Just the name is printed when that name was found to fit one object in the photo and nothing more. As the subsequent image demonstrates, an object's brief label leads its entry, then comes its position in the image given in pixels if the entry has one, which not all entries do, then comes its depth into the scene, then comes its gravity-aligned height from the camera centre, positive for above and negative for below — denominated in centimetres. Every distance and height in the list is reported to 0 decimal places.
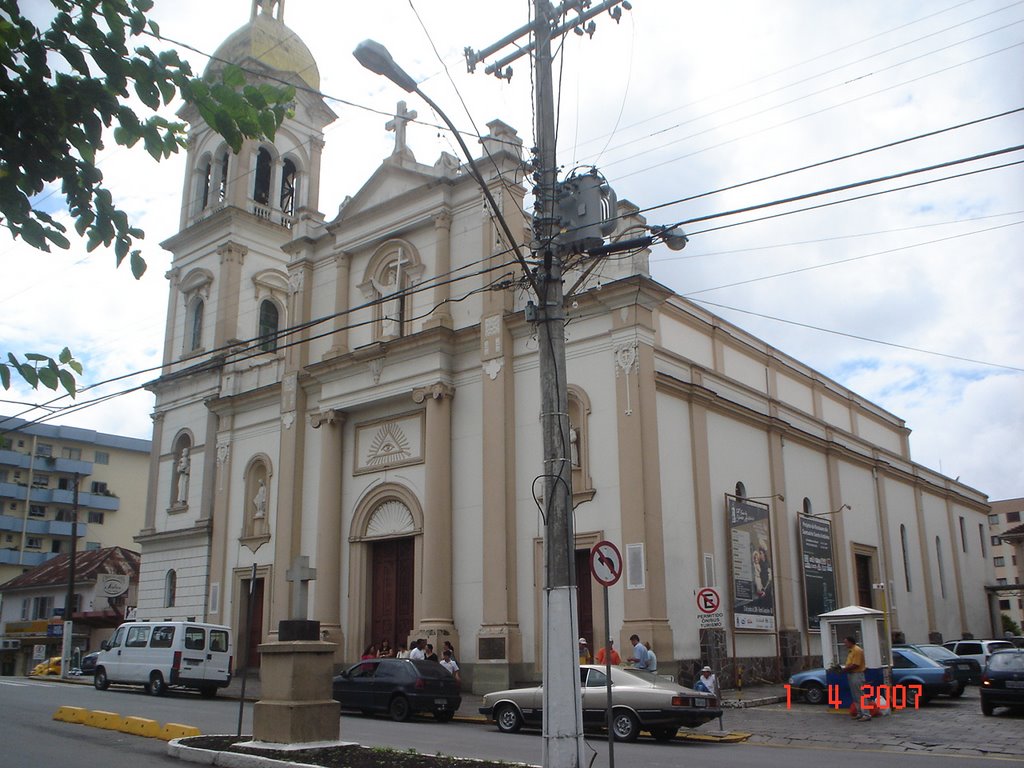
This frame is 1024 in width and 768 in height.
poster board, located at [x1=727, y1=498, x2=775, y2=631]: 2655 +172
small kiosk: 2147 -22
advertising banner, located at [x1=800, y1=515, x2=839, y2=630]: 3031 +194
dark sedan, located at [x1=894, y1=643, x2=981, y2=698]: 2461 -79
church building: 2491 +539
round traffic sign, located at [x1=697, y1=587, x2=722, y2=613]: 1900 +57
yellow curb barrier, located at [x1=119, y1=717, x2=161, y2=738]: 1597 -148
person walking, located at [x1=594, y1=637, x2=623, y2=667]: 2096 -55
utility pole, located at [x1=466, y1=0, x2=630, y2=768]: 1124 +262
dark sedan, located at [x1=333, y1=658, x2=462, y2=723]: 2030 -115
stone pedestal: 1391 -89
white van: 2584 -57
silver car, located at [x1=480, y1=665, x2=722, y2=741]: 1670 -123
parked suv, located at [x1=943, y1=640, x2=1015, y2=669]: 2966 -53
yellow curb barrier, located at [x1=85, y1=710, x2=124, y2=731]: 1702 -144
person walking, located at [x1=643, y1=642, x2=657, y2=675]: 2098 -65
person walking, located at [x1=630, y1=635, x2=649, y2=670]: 2088 -51
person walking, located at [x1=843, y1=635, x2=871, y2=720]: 1962 -81
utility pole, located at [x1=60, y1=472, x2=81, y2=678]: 3584 +36
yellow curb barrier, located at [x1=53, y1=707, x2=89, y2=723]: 1780 -140
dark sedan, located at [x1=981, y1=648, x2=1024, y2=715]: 1931 -101
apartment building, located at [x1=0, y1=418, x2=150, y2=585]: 7594 +1094
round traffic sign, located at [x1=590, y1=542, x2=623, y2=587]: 1220 +83
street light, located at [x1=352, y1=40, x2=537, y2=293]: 1133 +641
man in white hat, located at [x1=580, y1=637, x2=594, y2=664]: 2311 -50
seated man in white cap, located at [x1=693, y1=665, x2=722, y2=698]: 1969 -100
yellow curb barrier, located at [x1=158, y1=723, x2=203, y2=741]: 1532 -148
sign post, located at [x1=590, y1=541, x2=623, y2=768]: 1220 +83
